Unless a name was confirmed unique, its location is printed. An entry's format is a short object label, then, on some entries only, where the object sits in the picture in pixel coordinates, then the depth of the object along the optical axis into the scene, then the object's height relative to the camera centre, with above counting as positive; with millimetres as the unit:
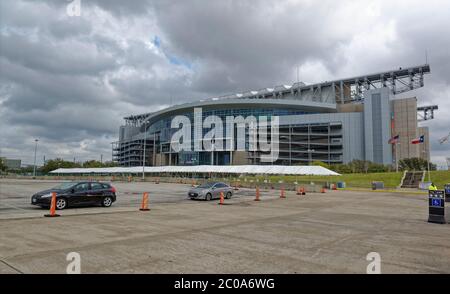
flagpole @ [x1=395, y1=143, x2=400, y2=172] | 93756 +5060
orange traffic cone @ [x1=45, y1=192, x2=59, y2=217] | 13552 -1738
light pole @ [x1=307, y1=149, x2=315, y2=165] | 101312 +5589
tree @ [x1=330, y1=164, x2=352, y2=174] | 80688 +705
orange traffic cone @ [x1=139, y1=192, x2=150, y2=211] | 16338 -1746
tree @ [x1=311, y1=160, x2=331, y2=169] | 79406 +1980
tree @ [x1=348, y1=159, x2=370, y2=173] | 81688 +1503
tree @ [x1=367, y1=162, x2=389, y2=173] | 83250 +1083
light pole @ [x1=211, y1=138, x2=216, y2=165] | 105238 +7942
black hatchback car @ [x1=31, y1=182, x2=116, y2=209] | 16094 -1370
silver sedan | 23781 -1550
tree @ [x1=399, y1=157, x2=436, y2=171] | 82231 +2210
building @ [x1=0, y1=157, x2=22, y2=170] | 168500 +2740
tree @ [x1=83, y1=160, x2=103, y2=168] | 147000 +2442
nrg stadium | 98312 +16417
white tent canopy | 50594 +168
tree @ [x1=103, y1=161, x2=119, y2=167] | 155550 +2626
